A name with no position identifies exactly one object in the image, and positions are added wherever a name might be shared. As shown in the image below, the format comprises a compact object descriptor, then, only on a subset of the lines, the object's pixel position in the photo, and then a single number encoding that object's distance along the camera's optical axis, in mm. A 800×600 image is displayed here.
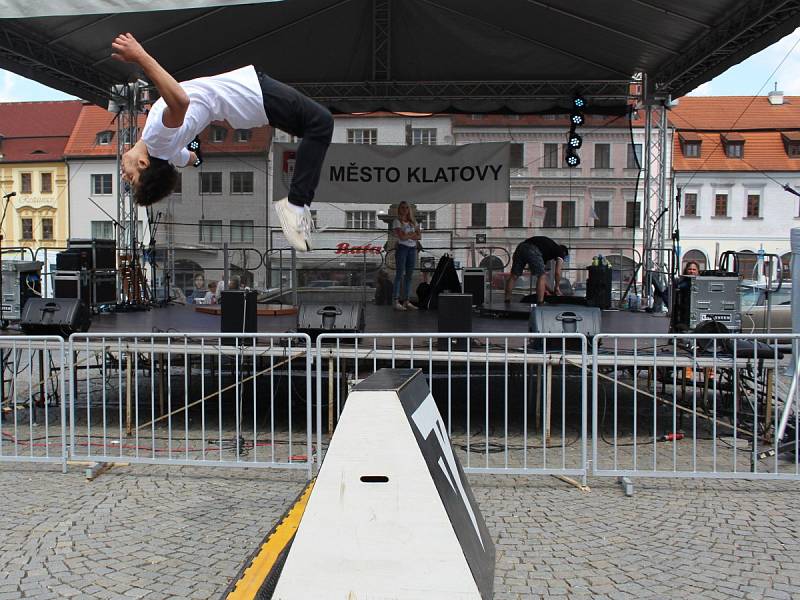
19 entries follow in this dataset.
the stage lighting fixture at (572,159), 11917
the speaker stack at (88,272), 8164
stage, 7773
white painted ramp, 2344
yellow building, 44781
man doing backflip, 3266
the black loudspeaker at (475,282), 11320
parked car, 14312
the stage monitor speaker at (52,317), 7070
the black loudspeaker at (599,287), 11398
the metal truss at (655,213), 11180
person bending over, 10258
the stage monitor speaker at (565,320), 6418
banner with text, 11766
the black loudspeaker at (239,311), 6426
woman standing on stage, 9992
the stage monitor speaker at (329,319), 6664
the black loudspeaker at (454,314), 6453
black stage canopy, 8781
